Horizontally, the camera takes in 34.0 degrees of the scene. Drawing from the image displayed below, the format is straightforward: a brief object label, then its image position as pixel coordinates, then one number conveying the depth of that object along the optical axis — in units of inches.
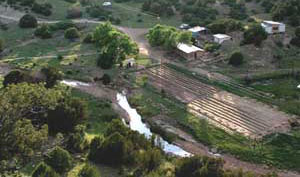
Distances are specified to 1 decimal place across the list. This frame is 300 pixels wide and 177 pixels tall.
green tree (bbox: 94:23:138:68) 2790.4
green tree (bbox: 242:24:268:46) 2938.0
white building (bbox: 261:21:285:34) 3063.5
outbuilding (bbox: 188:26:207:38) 3253.7
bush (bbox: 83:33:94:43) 3189.0
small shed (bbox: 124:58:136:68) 2821.6
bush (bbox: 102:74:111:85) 2607.5
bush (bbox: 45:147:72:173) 1519.4
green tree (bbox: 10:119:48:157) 1369.3
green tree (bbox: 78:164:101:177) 1453.0
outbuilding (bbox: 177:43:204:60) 2893.2
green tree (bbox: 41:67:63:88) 2371.7
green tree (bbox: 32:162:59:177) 1413.6
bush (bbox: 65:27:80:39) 3272.6
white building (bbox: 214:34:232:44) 3051.2
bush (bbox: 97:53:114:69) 2780.5
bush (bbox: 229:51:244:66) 2765.7
